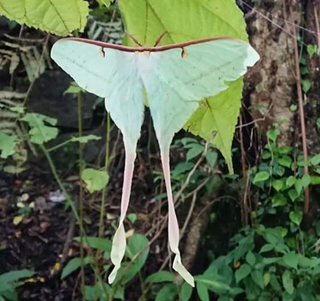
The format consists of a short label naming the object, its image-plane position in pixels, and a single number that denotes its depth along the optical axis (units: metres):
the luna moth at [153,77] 0.27
